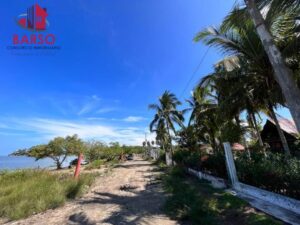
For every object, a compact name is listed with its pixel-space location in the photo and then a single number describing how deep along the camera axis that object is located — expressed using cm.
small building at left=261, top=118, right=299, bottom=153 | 1191
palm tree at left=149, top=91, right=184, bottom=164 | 1779
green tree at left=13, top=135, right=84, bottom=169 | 2199
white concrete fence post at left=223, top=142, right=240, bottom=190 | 597
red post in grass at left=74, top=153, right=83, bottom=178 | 831
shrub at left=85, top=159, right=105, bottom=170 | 1688
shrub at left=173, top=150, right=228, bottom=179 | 725
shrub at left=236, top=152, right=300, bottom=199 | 380
